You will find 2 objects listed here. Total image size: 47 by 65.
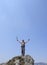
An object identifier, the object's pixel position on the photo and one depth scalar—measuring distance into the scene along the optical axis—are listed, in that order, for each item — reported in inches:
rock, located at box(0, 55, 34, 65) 286.8
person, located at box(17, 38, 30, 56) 301.4
